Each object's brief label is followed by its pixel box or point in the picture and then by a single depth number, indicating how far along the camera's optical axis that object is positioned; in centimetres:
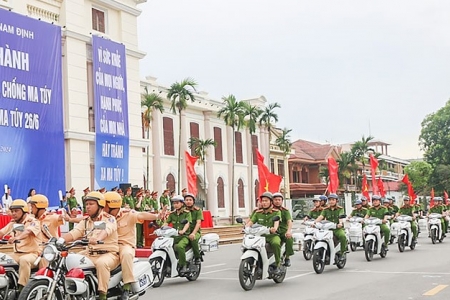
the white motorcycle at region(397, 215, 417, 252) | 1823
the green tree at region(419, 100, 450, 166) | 6369
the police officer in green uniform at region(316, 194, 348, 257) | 1402
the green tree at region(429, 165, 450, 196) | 6078
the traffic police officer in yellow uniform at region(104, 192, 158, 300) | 806
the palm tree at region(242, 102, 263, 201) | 4588
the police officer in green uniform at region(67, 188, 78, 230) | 2121
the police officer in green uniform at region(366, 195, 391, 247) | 1662
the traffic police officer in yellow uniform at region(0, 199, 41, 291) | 870
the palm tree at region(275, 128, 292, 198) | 5592
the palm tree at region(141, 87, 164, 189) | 3803
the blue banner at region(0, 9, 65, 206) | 2143
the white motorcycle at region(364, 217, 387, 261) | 1559
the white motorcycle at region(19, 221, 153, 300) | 702
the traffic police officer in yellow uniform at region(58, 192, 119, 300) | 770
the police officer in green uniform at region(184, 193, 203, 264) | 1245
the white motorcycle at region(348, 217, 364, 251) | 1634
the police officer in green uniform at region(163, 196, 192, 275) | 1206
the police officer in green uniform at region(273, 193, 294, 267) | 1208
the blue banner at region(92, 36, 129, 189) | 2555
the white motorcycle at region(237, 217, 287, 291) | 1099
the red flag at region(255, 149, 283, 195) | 2255
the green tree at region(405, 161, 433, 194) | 6203
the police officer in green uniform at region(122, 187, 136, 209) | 2095
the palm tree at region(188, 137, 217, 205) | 4375
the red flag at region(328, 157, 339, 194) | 2749
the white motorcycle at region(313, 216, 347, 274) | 1325
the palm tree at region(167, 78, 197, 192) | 3847
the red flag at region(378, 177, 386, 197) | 3646
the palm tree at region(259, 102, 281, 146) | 4994
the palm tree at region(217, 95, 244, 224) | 4447
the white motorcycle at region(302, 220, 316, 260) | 1565
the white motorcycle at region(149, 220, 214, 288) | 1177
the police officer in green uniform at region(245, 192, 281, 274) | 1165
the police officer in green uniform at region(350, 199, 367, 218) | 1694
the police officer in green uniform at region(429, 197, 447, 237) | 2247
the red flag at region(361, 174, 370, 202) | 3597
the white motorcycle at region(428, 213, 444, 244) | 2148
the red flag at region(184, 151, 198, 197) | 2431
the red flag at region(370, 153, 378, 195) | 3491
